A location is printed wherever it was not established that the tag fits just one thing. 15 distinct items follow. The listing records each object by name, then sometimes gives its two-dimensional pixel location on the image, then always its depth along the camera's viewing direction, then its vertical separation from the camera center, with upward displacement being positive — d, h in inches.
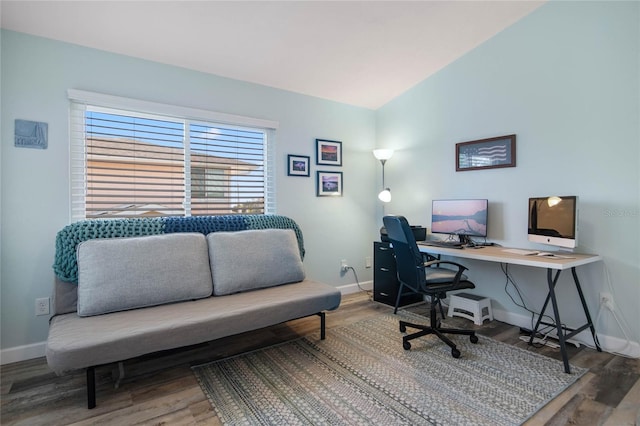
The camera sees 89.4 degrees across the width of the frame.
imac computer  90.7 -3.1
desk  83.0 -14.1
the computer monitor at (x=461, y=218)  118.2 -3.2
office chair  90.7 -19.6
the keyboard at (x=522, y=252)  98.5 -13.2
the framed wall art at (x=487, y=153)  114.5 +21.0
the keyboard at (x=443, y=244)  114.9 -12.8
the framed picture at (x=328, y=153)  144.2 +25.3
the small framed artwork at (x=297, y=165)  135.9 +18.3
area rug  65.5 -41.4
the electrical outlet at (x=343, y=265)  152.7 -27.0
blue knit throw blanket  86.7 -6.6
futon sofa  71.2 -23.2
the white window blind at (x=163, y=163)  99.5 +15.2
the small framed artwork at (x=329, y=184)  144.8 +10.9
